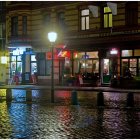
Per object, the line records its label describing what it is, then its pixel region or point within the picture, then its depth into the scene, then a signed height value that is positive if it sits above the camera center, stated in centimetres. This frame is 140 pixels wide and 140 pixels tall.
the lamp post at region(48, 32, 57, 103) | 2347 +180
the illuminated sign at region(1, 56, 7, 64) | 4453 +117
